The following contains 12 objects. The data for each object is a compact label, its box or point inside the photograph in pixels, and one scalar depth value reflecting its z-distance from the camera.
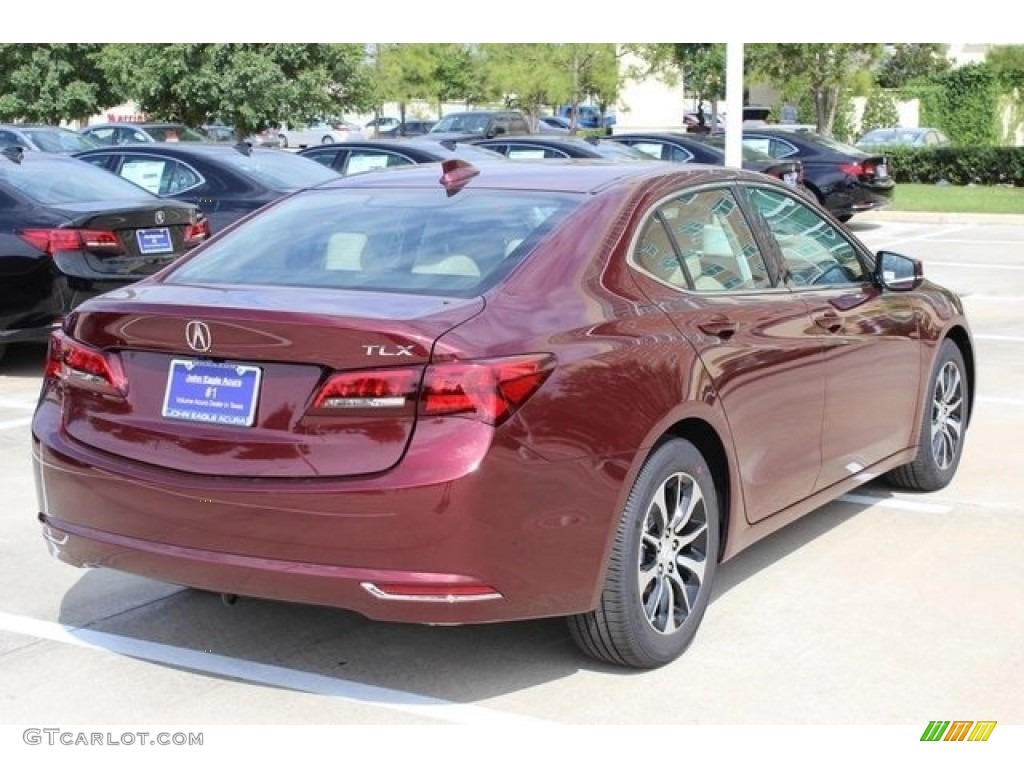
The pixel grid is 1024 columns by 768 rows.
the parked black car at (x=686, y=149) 19.91
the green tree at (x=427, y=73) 48.53
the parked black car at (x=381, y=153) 16.70
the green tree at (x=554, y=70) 43.62
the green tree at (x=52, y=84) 36.41
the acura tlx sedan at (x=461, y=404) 4.02
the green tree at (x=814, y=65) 33.25
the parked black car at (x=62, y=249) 9.67
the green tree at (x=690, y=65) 37.34
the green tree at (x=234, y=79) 31.97
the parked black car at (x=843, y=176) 21.20
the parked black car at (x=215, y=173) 12.89
